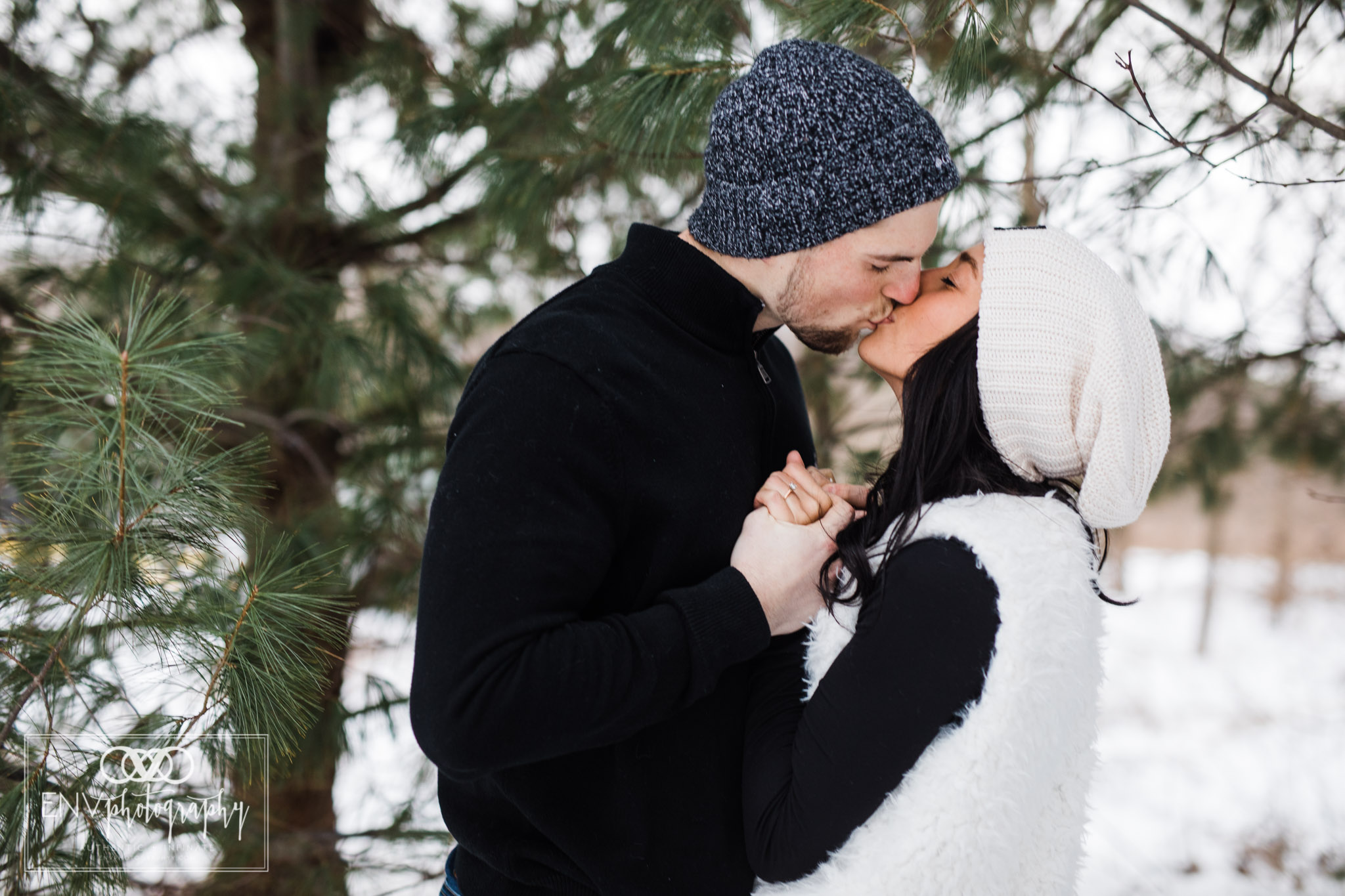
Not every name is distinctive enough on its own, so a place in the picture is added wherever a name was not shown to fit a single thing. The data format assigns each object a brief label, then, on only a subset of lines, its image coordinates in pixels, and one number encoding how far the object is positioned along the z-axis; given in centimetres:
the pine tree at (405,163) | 141
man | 81
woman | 89
